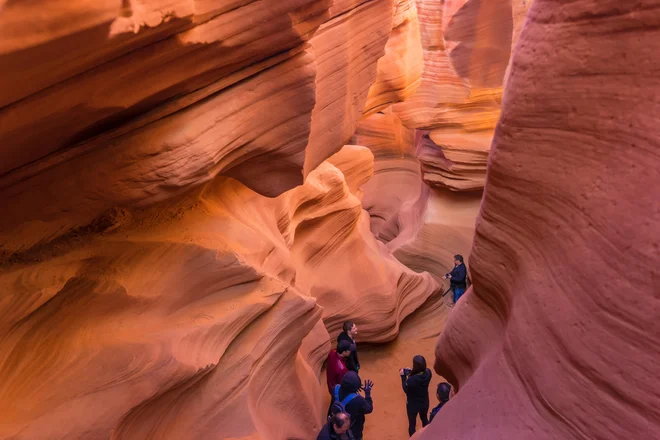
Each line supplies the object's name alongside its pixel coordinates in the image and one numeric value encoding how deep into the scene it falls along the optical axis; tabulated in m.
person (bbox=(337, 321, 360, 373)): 5.66
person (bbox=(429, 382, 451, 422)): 4.74
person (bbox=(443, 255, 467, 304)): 7.55
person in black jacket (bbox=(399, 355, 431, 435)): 4.90
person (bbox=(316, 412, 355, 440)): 3.83
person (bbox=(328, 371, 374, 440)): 4.33
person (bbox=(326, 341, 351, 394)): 5.36
